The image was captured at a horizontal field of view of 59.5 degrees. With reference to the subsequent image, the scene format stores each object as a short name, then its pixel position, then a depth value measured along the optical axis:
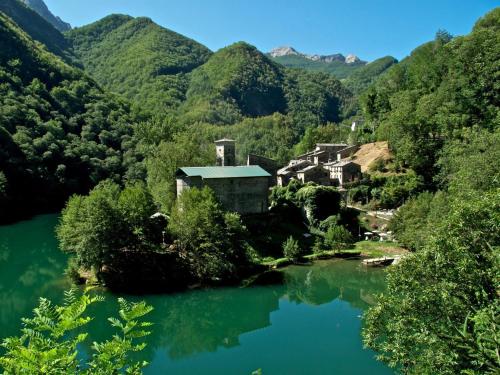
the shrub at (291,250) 42.34
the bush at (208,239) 35.66
